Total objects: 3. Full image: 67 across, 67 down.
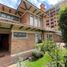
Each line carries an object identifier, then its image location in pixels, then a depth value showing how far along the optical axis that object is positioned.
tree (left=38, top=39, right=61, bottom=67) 3.68
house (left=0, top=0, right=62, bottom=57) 5.65
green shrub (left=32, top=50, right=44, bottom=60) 5.86
